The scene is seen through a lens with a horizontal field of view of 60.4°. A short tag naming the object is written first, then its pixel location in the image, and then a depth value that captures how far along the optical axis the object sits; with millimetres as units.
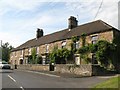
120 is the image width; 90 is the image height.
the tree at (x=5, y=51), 40722
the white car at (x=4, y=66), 20397
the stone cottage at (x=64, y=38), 14971
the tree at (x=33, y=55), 22734
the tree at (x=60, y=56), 17727
